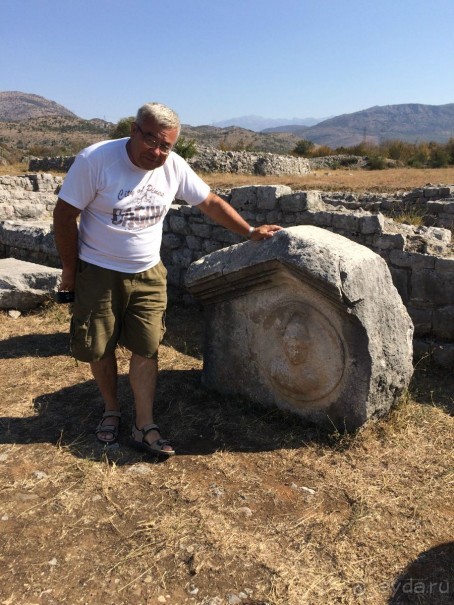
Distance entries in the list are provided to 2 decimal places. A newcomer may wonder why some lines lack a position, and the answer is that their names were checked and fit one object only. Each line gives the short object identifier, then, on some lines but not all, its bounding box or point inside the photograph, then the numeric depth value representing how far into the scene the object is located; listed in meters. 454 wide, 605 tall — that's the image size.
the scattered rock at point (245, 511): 2.71
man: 2.87
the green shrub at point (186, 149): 23.19
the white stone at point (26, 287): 5.93
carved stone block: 3.19
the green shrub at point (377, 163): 27.19
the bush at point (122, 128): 27.75
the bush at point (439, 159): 26.45
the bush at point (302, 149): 34.82
